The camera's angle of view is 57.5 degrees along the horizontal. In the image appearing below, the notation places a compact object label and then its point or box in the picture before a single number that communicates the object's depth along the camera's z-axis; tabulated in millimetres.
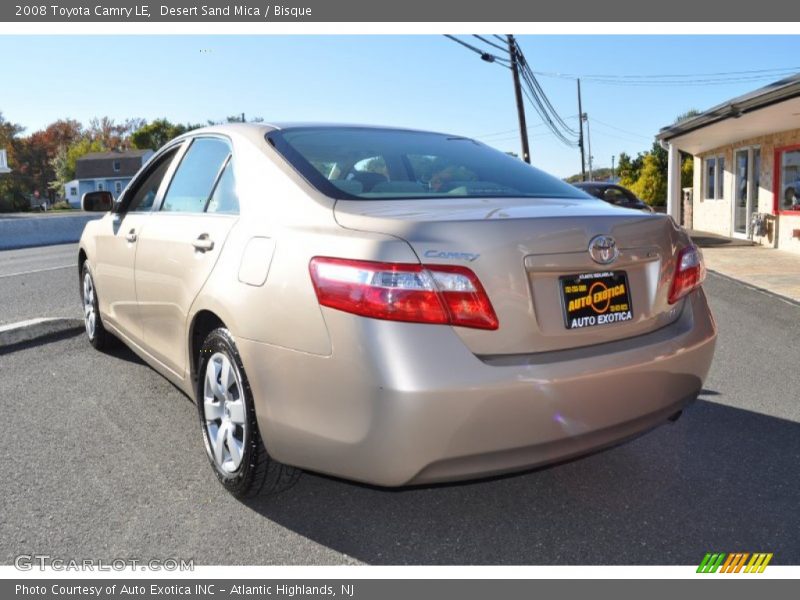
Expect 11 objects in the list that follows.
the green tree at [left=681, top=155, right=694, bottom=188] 37962
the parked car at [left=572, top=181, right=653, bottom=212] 15438
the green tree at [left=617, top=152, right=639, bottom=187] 48600
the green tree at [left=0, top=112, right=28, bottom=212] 97750
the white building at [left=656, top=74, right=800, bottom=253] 12828
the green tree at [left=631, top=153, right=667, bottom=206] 39812
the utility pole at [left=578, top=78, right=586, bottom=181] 61278
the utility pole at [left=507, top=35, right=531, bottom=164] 26000
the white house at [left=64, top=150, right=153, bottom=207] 89875
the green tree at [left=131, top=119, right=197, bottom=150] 108188
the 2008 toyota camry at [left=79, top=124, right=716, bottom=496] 2359
